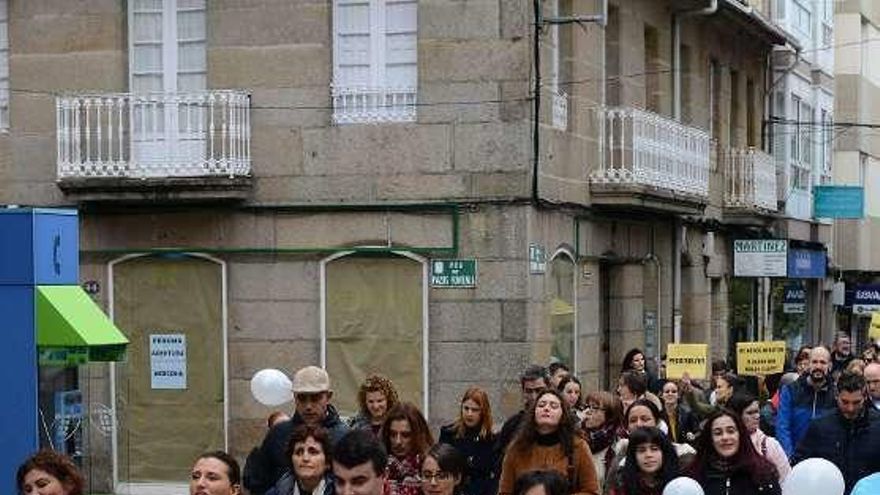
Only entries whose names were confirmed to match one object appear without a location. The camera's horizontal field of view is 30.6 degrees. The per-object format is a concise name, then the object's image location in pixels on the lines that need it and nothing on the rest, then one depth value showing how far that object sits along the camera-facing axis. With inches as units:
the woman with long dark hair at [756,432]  391.2
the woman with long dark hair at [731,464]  343.6
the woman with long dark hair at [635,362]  602.8
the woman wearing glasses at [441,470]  334.0
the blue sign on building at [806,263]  1201.2
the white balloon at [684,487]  302.6
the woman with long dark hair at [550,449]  361.7
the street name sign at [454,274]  692.7
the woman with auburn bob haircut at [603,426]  434.6
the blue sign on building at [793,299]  1181.7
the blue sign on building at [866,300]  1375.5
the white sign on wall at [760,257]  1054.4
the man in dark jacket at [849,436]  422.9
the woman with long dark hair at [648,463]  338.6
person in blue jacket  522.0
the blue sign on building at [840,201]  1234.6
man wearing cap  368.5
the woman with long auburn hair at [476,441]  410.3
